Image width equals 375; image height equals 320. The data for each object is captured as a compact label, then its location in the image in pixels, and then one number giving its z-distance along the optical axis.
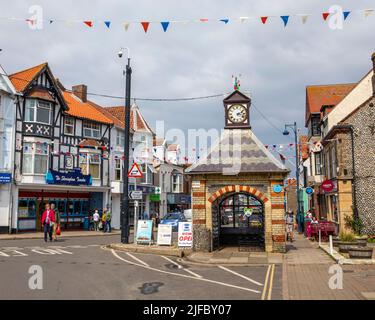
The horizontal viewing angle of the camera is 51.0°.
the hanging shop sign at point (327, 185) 19.02
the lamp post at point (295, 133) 29.60
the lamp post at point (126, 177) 19.34
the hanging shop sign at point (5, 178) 26.42
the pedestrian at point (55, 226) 21.05
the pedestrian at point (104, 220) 30.78
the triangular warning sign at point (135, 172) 18.73
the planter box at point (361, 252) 14.33
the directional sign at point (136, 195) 19.17
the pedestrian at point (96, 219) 31.03
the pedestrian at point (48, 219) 19.39
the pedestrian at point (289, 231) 22.67
